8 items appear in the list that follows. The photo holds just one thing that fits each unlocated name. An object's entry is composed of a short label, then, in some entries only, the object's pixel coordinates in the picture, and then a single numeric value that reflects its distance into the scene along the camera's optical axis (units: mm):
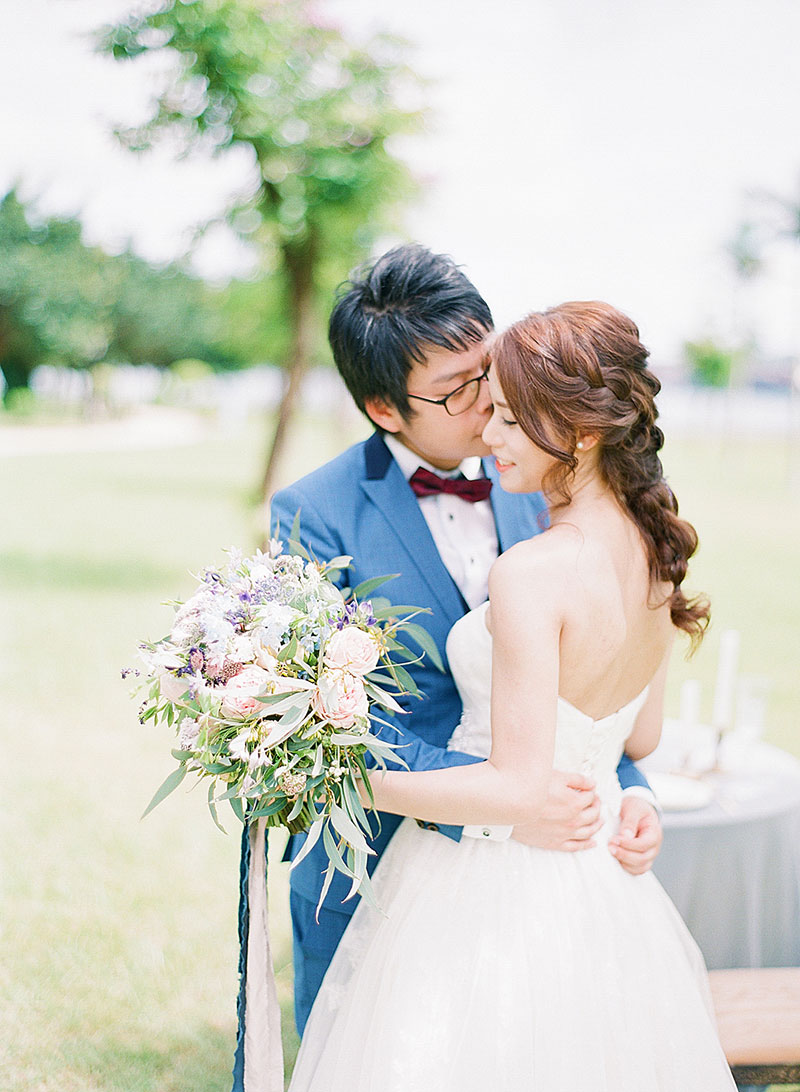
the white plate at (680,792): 2555
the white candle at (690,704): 3082
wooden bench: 2078
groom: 1920
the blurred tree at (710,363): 31141
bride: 1524
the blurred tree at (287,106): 8195
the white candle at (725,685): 2875
